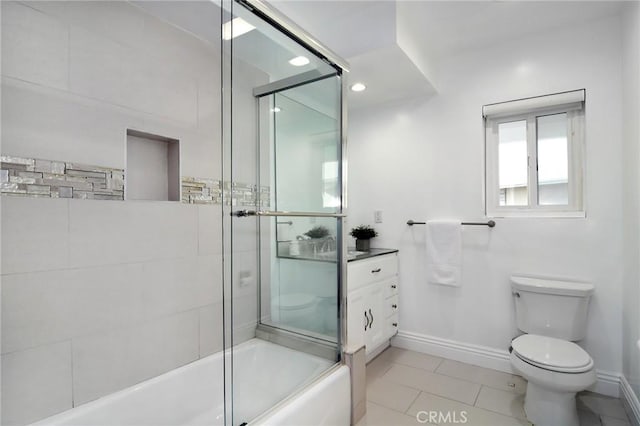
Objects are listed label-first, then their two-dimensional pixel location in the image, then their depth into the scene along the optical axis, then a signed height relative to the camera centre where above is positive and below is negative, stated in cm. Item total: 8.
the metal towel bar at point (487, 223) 243 -9
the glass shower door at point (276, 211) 125 +1
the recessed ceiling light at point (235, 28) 121 +71
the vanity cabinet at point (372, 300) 212 -64
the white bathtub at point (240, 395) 130 -83
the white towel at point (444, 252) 252 -31
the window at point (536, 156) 227 +42
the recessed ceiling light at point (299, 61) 159 +76
